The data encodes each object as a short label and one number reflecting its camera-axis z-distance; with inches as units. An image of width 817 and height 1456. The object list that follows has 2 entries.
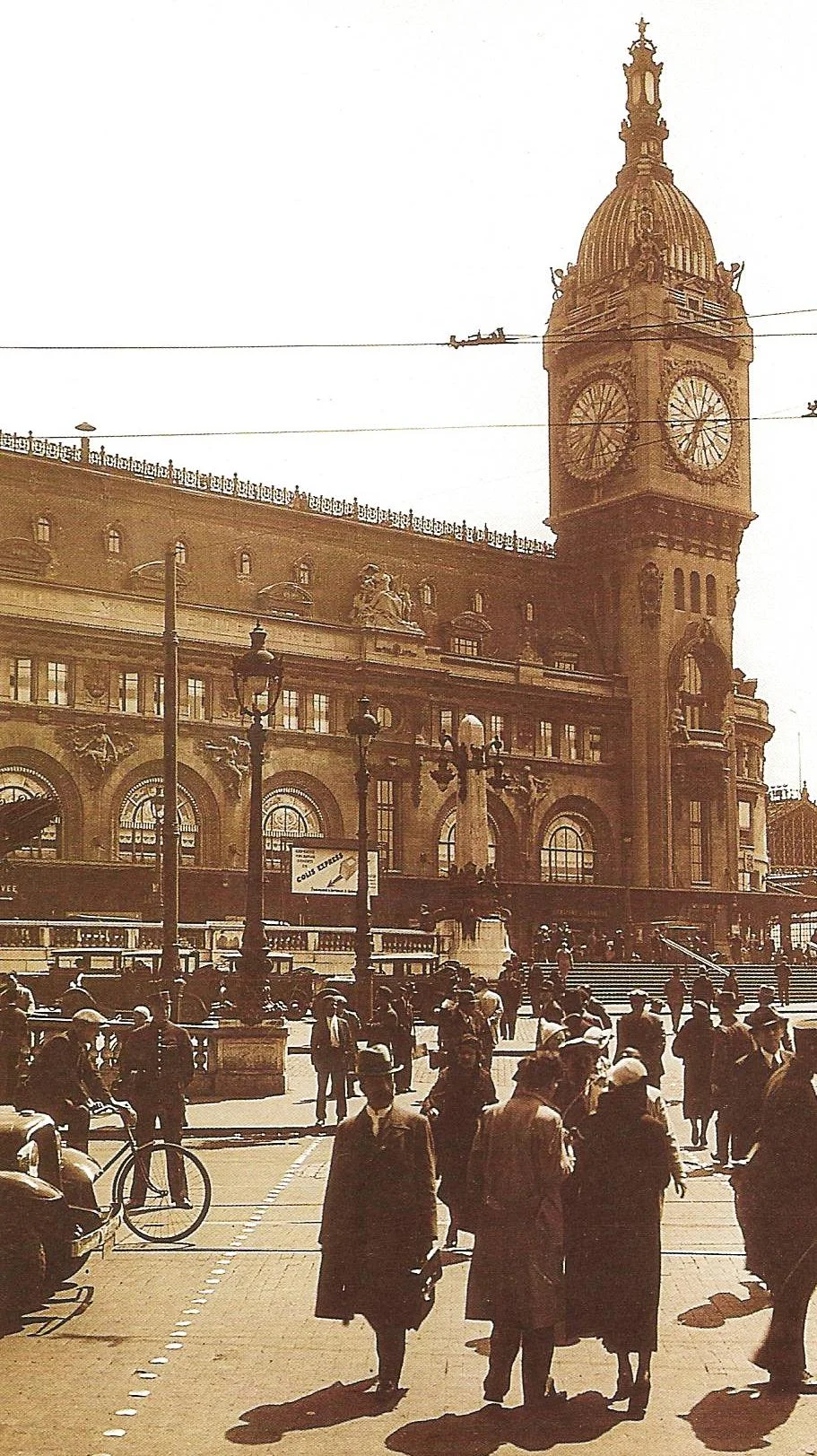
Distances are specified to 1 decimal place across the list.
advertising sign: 2377.0
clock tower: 3356.3
